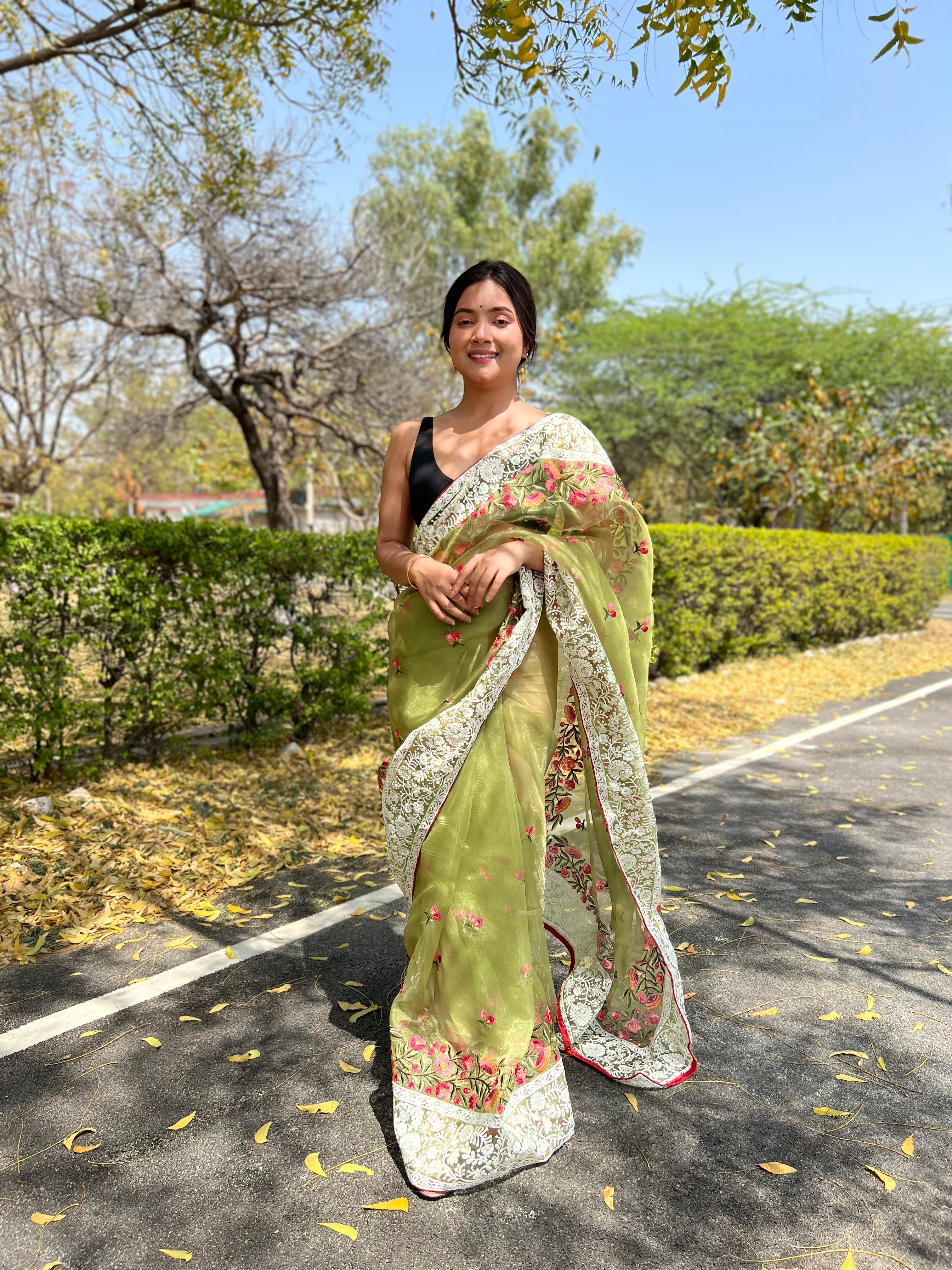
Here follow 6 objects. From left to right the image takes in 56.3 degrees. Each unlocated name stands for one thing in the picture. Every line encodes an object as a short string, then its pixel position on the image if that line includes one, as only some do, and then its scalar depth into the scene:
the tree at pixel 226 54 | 5.20
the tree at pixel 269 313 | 10.68
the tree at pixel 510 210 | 31.28
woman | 2.42
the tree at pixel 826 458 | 18.06
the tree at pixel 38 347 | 10.71
